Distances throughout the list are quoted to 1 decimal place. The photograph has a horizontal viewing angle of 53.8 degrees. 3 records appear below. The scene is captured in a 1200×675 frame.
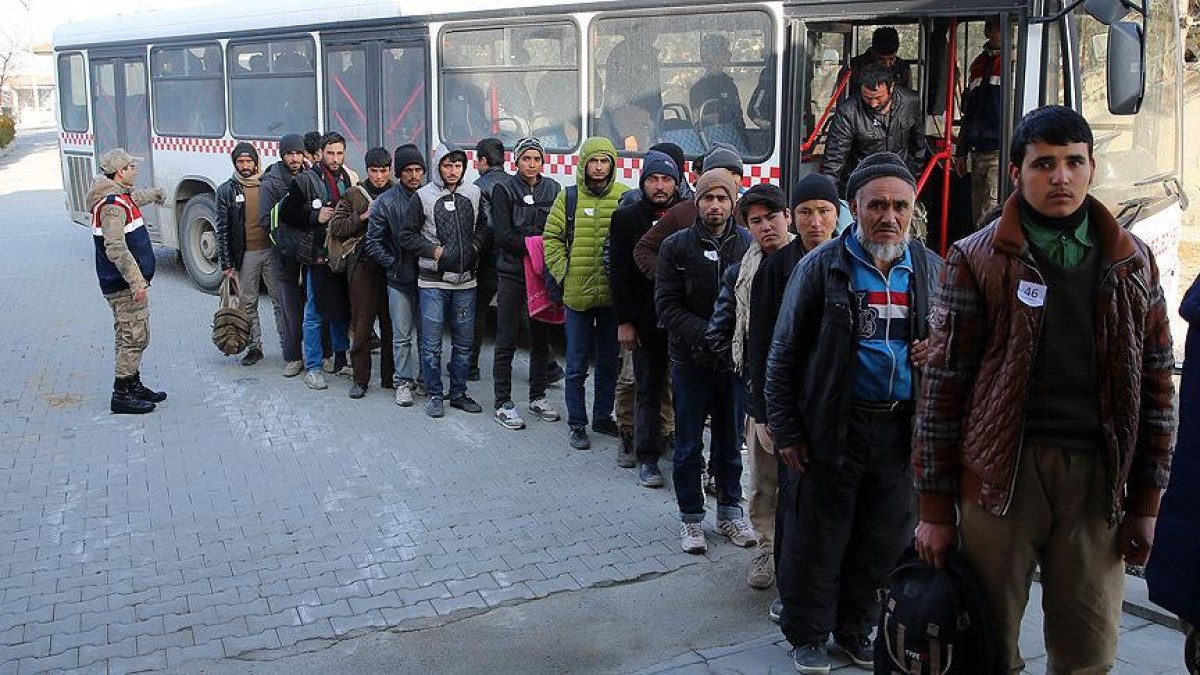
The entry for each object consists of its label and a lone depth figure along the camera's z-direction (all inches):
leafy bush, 1583.4
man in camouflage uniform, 289.4
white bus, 273.7
